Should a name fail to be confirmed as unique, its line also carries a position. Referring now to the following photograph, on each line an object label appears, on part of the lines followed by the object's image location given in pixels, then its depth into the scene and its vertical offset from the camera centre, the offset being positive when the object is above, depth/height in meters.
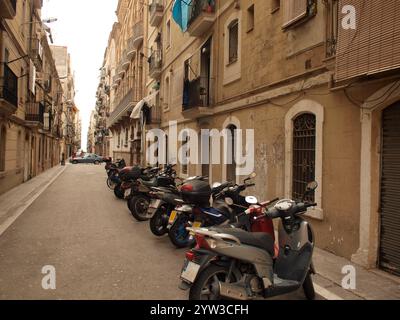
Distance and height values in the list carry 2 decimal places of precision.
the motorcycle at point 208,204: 5.93 -0.73
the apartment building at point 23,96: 13.19 +2.69
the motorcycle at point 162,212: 7.52 -1.10
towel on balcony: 14.25 +5.62
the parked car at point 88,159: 50.69 -0.37
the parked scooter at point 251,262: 3.72 -1.09
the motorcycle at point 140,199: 9.41 -1.07
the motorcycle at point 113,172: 15.66 -0.67
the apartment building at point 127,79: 27.27 +7.10
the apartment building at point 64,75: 57.25 +12.99
